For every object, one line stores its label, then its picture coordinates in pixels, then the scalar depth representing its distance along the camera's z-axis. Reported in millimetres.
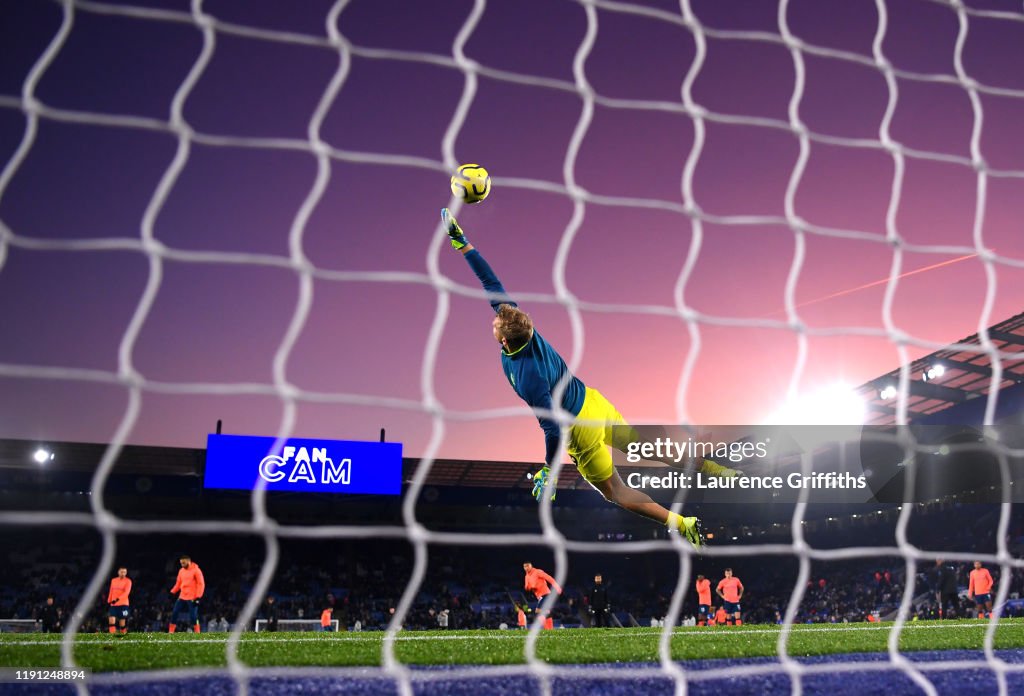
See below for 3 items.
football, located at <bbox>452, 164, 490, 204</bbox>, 5330
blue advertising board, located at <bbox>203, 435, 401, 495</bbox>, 28422
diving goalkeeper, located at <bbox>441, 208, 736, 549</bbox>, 5738
